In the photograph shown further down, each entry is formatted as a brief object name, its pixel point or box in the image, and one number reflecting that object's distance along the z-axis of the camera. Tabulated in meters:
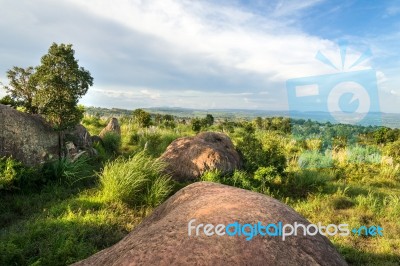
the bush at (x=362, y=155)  13.52
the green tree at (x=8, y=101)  10.06
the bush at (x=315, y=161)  12.24
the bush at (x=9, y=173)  7.23
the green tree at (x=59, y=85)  9.34
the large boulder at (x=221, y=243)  2.00
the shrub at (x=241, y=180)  8.33
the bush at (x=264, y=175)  8.60
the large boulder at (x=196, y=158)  8.98
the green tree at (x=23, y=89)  9.77
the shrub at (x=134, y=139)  15.63
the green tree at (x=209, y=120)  29.81
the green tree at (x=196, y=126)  23.97
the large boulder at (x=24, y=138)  8.30
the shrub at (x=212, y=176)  8.38
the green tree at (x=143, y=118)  23.83
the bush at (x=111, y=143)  13.45
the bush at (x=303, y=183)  8.89
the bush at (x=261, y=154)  9.05
